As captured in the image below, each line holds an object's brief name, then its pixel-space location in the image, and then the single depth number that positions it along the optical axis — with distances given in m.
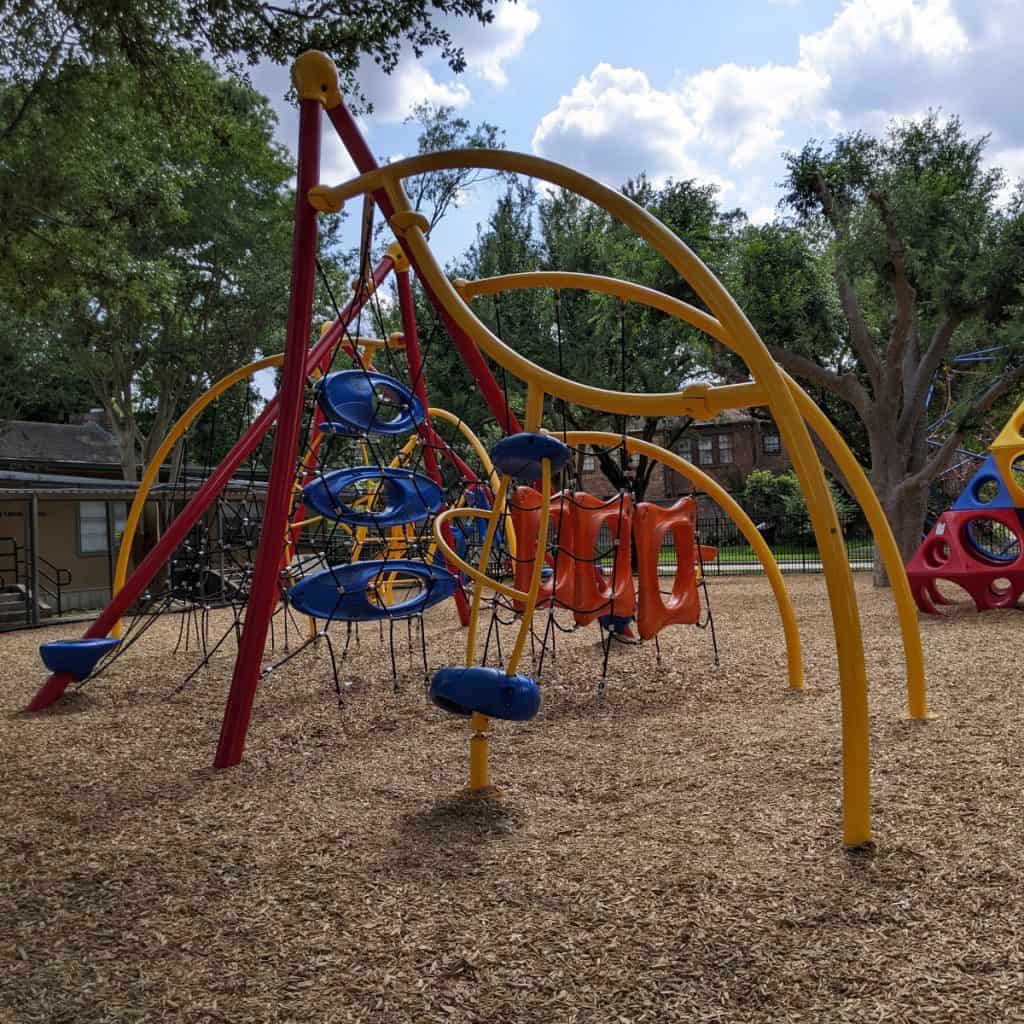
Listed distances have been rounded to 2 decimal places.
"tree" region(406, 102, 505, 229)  21.52
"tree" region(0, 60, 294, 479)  11.55
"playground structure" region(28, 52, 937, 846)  3.20
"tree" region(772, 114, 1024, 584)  12.01
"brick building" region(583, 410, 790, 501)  39.62
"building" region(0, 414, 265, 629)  14.35
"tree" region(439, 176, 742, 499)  17.00
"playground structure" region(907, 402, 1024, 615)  9.98
